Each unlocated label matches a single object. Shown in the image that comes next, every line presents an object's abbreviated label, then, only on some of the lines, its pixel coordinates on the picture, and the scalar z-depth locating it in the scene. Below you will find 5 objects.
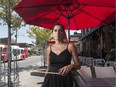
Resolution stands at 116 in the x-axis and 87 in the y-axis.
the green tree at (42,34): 13.26
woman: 1.41
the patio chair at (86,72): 2.43
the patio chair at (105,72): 2.47
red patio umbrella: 2.17
